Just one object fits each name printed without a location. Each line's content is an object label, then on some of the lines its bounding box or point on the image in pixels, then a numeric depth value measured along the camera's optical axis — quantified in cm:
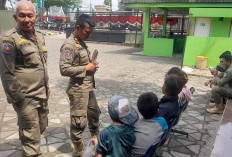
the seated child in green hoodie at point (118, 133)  183
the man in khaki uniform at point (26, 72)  208
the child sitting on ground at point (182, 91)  294
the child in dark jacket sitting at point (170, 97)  268
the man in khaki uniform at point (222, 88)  430
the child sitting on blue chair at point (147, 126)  198
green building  948
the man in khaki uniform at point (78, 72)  256
